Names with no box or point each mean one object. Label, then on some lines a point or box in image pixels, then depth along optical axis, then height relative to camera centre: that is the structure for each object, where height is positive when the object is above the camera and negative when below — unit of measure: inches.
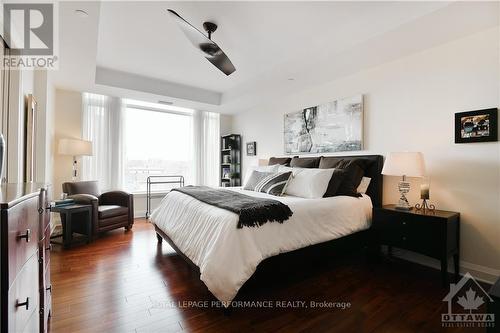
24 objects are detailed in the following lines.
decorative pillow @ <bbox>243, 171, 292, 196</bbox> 119.8 -8.9
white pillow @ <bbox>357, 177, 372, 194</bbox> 121.2 -10.2
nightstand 87.2 -25.6
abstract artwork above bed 132.3 +23.0
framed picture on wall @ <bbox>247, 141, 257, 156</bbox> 207.7 +14.6
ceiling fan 79.2 +44.6
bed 70.1 -24.0
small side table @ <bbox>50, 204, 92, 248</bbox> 125.3 -30.7
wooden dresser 28.9 -14.0
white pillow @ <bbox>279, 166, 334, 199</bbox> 110.7 -8.3
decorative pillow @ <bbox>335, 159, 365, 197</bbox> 114.5 -6.0
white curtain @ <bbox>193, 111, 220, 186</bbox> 225.8 +16.7
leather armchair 136.6 -25.4
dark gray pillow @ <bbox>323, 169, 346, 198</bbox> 111.0 -7.7
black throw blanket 76.1 -14.2
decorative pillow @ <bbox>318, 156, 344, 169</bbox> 129.0 +2.3
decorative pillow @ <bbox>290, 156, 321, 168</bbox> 141.9 +2.0
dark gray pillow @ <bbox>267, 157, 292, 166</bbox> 164.5 +3.5
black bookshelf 225.9 +5.2
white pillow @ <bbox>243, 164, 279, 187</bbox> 141.5 -2.3
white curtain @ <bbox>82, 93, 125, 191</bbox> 177.0 +19.6
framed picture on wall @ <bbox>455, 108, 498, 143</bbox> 88.0 +15.1
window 199.8 +18.9
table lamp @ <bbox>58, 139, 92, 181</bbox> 152.1 +10.8
